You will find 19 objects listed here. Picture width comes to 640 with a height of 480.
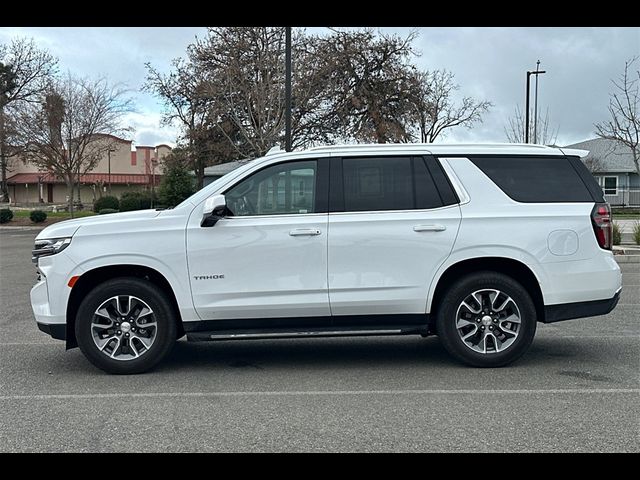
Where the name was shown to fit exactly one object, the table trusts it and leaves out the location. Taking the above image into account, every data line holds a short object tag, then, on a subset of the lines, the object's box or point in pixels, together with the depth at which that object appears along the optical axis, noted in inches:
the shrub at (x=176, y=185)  1355.8
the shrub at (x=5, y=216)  1433.3
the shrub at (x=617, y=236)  715.9
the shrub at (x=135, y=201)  1631.4
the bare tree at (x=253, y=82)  975.6
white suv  229.0
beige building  2576.3
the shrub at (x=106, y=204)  1652.3
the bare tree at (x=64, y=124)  1486.2
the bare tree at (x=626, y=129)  1139.9
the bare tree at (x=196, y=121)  1161.4
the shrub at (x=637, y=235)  727.1
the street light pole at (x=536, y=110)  1430.6
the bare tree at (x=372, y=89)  1210.6
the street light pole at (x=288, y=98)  616.7
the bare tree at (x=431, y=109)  1300.4
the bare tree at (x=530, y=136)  1569.9
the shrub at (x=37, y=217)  1391.5
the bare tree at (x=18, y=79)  1718.8
